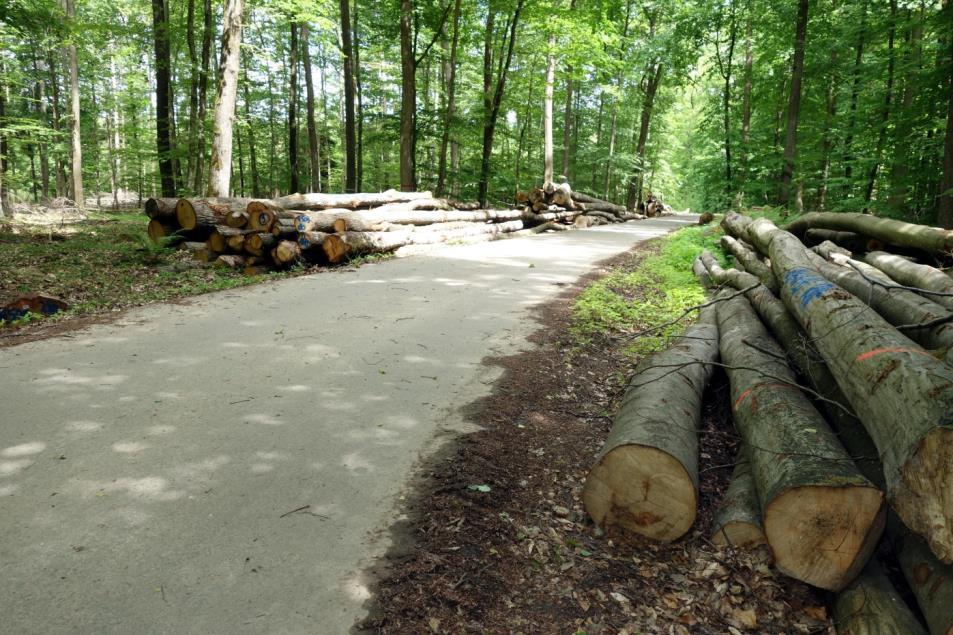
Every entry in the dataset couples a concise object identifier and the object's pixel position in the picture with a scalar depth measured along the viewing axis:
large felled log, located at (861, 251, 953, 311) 5.23
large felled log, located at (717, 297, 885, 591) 2.45
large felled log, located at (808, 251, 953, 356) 3.78
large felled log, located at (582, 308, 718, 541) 2.92
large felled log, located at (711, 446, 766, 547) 2.82
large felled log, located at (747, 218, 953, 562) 2.16
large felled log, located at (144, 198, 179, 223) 10.09
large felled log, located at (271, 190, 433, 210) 12.11
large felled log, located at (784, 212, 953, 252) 6.79
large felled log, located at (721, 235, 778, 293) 6.98
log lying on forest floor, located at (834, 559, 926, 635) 2.22
